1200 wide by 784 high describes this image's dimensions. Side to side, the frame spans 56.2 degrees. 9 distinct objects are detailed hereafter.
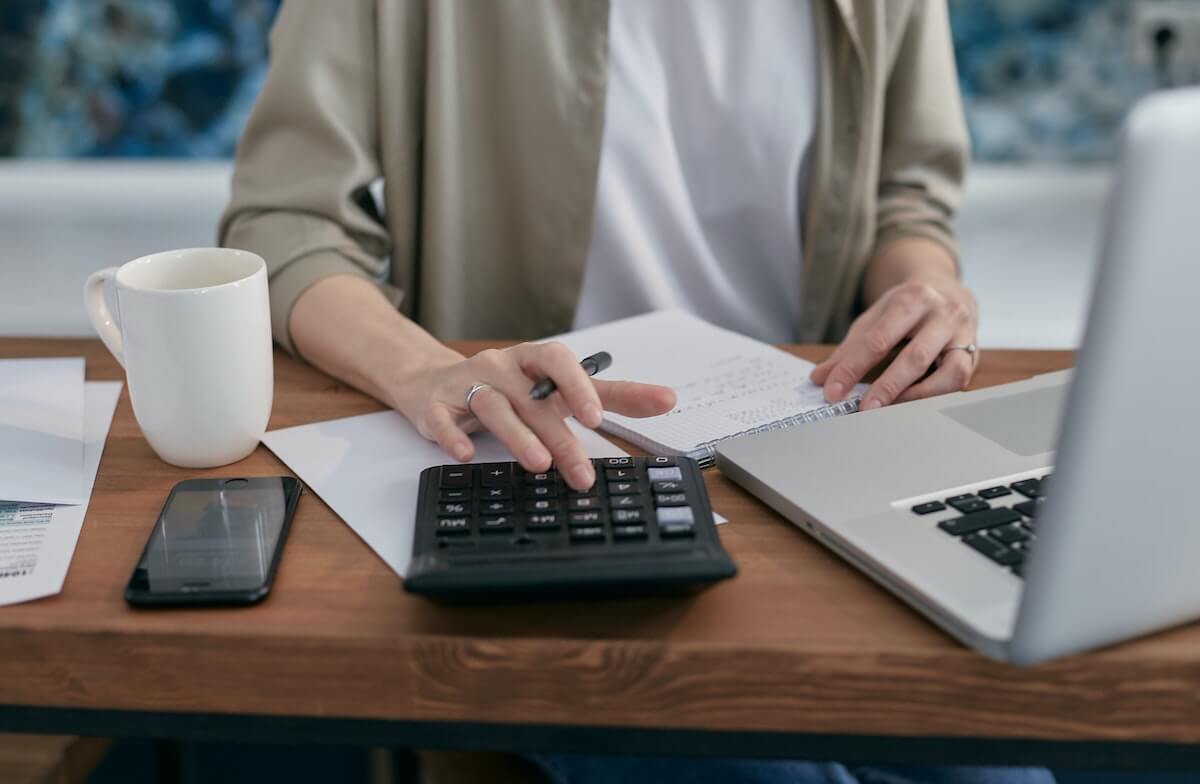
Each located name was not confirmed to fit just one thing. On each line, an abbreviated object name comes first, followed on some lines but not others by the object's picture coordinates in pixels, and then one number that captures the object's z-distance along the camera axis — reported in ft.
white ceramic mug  2.11
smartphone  1.78
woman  3.32
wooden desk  1.64
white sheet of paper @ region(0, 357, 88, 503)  2.15
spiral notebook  2.39
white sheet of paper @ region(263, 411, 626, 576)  2.01
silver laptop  1.25
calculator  1.69
